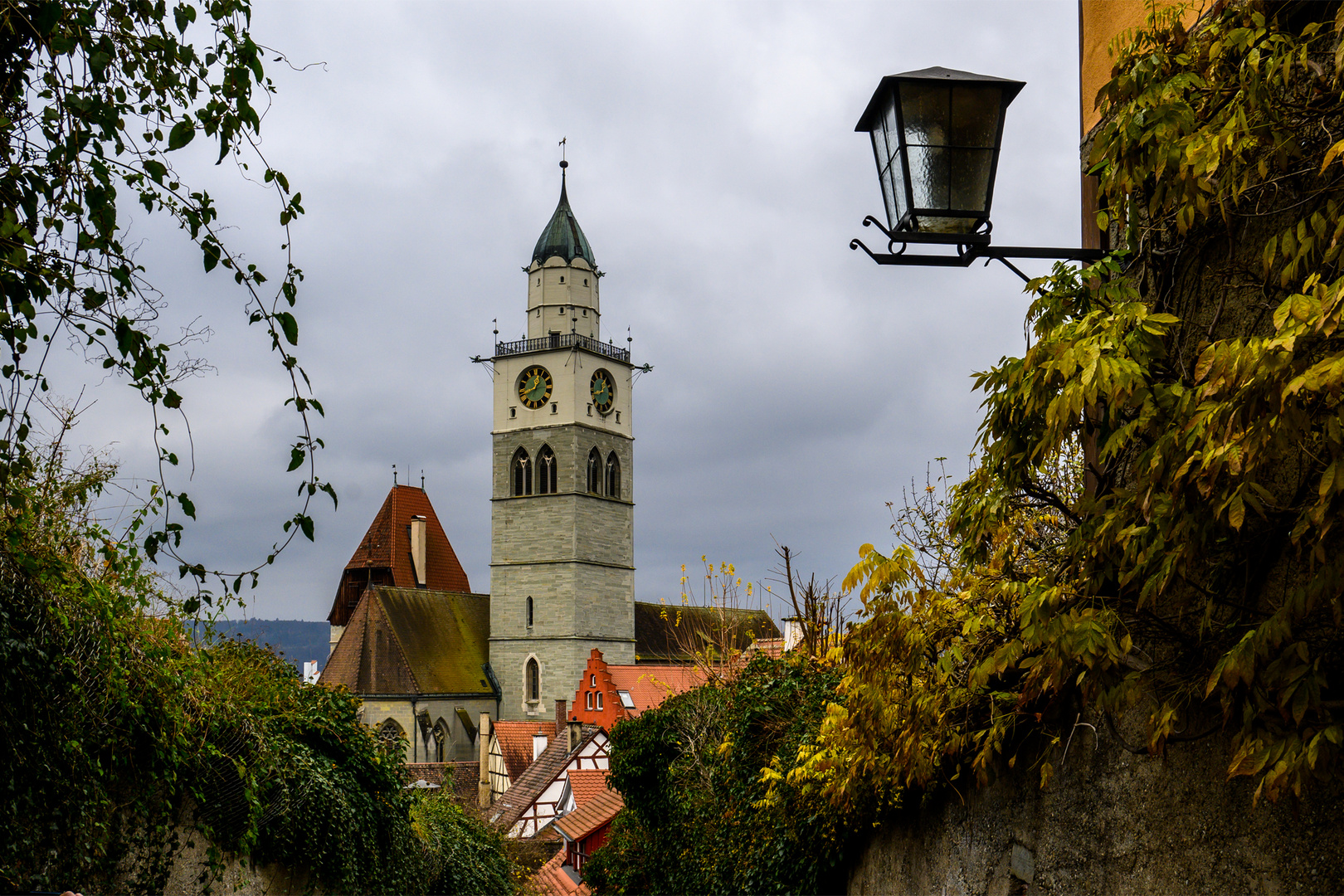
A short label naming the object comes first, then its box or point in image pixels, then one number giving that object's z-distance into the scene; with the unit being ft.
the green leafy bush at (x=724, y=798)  25.86
